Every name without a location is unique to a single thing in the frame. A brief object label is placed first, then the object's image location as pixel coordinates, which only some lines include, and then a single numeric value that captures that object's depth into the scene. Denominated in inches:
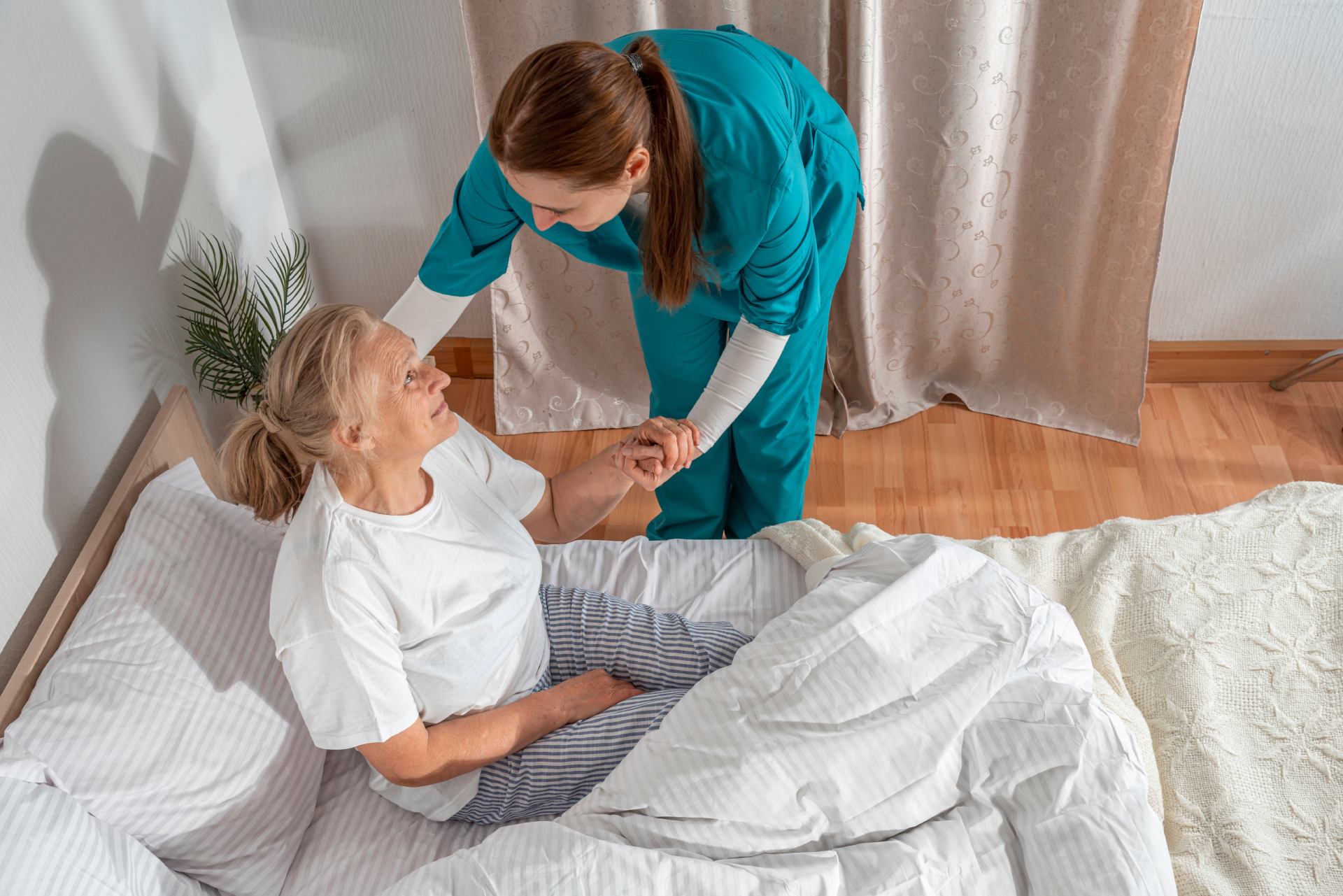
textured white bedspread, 47.7
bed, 44.7
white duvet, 43.5
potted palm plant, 70.4
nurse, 48.6
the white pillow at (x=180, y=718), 47.4
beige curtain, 84.0
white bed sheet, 52.2
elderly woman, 47.4
